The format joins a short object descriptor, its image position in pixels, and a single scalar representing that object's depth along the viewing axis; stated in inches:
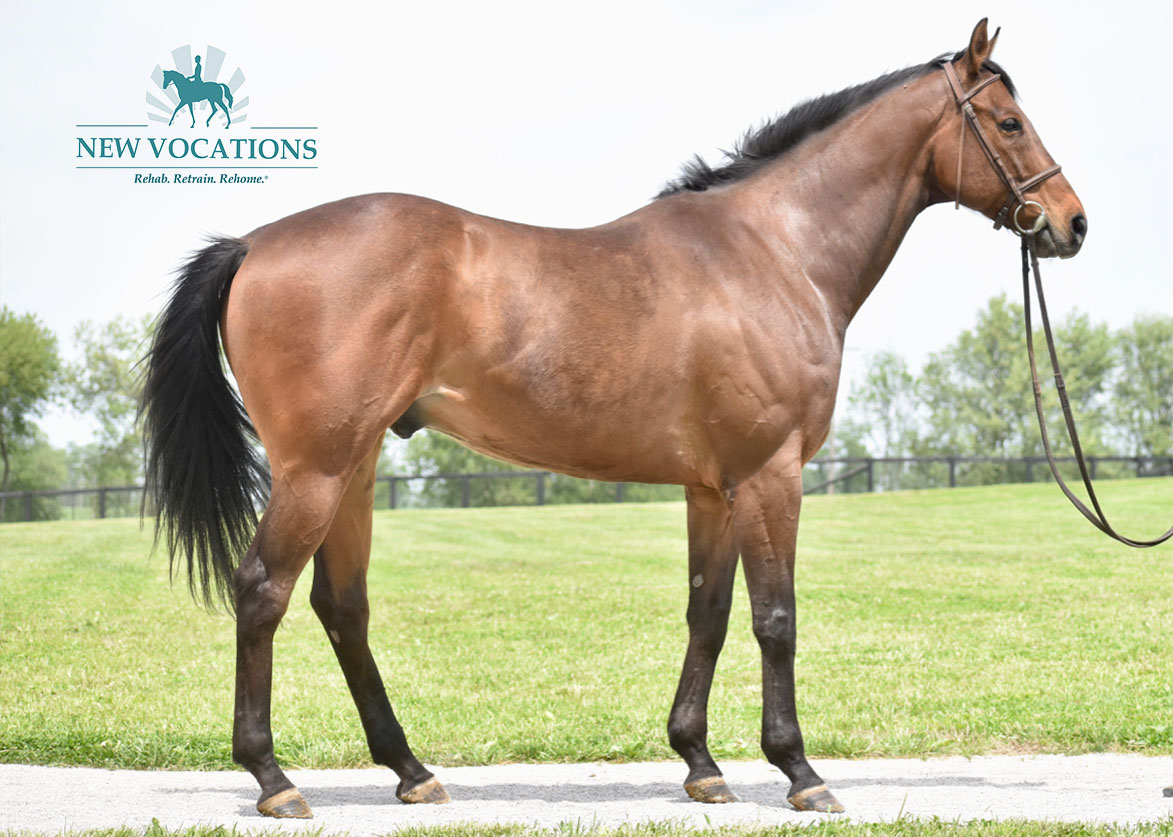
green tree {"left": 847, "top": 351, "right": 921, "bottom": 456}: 2434.8
